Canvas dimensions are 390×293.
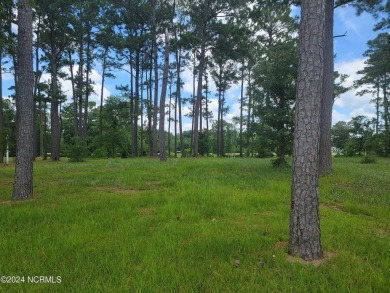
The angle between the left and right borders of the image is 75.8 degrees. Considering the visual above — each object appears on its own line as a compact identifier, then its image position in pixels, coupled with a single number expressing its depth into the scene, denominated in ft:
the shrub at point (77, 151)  63.31
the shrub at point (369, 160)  57.67
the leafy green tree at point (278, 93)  35.32
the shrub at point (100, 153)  88.69
